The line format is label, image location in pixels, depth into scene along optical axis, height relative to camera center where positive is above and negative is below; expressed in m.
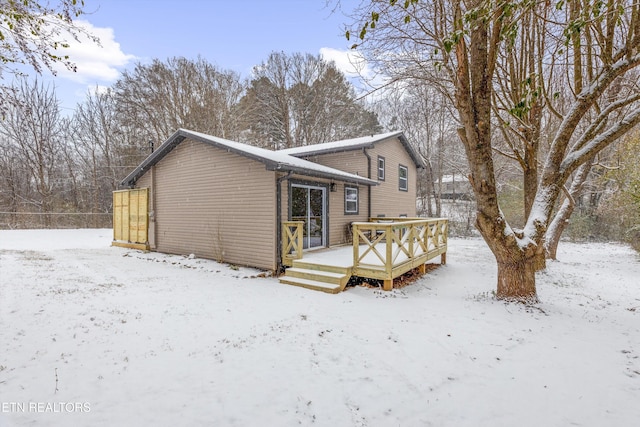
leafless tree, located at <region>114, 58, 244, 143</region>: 19.80 +7.23
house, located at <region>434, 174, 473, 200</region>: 27.78 +2.34
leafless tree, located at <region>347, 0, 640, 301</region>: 4.96 +1.59
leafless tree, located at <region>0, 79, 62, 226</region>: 18.89 +4.44
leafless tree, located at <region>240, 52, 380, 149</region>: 21.58 +7.83
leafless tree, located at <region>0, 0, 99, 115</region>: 3.62 +2.19
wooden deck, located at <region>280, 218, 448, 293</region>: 6.48 -1.24
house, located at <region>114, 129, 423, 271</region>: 8.11 +0.48
